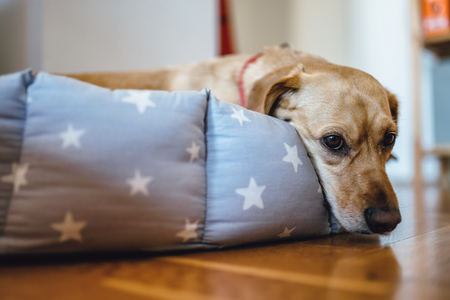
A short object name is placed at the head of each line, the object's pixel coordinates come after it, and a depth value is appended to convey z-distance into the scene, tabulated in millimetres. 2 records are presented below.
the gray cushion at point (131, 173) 751
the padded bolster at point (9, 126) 749
